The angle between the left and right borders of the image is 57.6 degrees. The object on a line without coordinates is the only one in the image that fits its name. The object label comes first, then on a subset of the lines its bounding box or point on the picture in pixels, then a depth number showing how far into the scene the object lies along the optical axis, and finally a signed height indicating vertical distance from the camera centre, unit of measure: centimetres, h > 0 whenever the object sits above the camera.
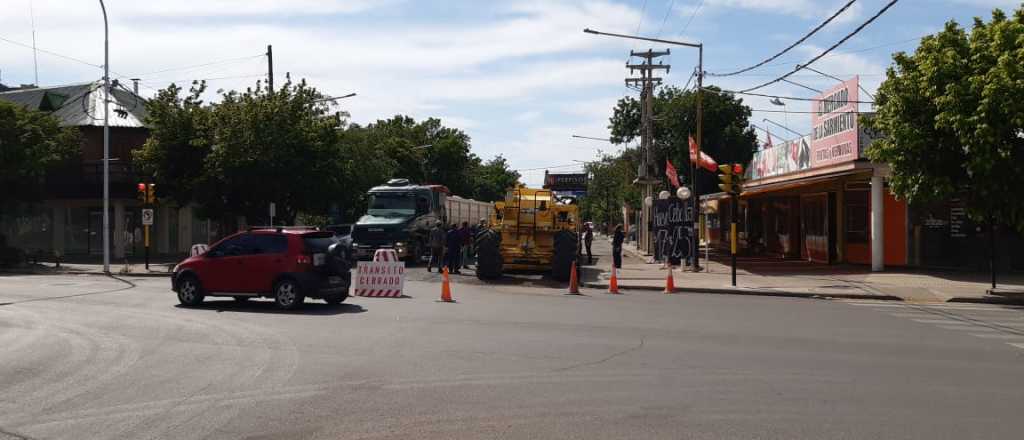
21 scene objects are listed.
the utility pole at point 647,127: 3781 +449
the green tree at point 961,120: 1983 +249
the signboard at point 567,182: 9231 +515
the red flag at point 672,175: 3584 +219
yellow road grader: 2686 -10
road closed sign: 2125 -109
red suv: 1792 -75
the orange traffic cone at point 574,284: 2290 -129
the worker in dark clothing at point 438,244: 3014 -41
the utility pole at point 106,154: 3042 +261
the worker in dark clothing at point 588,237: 3634 -21
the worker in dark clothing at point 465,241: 3081 -32
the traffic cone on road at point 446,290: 2021 -128
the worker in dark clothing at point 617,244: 3141 -42
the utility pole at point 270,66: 4047 +724
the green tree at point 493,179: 9439 +580
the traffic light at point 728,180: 2533 +141
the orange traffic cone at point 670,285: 2396 -138
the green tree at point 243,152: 3784 +327
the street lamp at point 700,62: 3015 +555
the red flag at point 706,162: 3115 +237
